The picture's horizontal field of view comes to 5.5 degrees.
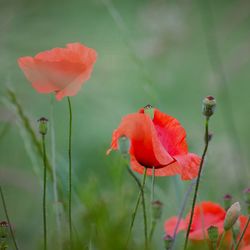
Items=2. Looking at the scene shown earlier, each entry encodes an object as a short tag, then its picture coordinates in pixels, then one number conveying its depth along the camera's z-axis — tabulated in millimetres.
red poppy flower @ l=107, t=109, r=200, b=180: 2081
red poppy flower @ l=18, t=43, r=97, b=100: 2131
